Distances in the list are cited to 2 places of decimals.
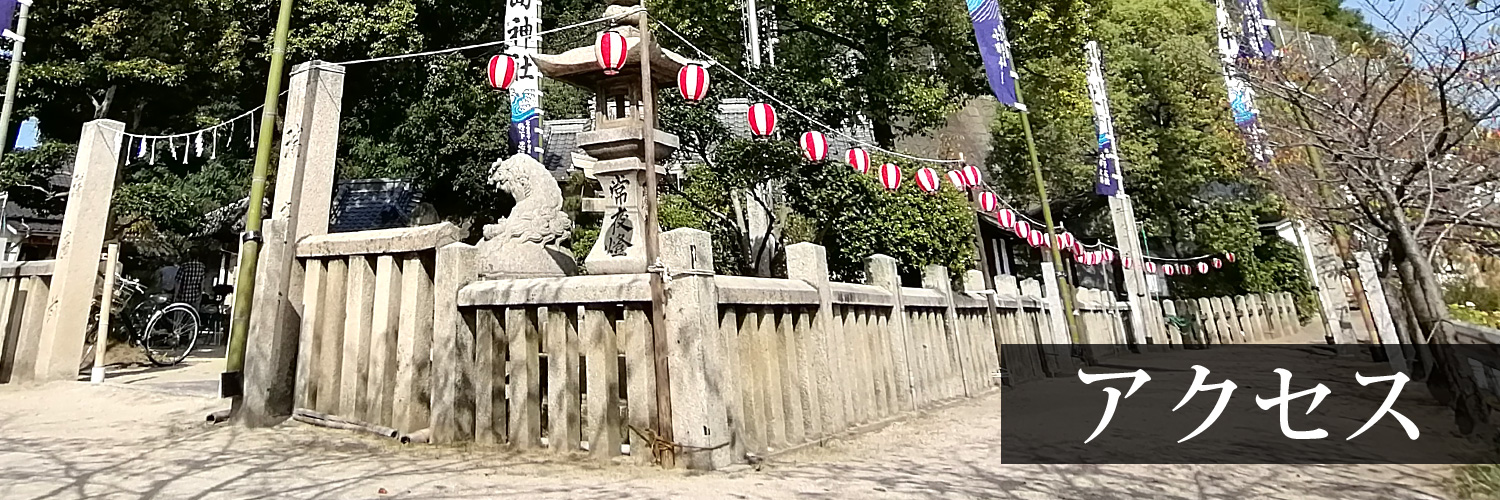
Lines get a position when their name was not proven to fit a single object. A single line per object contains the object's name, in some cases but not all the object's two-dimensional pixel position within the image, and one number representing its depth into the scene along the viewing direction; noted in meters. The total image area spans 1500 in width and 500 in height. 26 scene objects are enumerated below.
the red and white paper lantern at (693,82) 5.60
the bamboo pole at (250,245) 4.88
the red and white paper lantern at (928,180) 10.22
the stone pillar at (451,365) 4.11
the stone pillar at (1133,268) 13.90
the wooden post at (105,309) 7.20
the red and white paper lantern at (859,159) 9.18
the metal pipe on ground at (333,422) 4.34
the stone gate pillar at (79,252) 7.05
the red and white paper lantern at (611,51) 4.80
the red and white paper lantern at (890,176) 9.63
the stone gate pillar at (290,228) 4.77
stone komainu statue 4.59
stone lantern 4.95
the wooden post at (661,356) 3.54
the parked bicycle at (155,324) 10.21
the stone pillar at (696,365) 3.51
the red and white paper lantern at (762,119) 7.93
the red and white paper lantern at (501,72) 7.98
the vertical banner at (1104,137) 14.05
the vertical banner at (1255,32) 9.24
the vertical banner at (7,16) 9.08
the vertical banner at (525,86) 11.24
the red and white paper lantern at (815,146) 8.77
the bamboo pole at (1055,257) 11.02
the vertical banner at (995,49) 11.65
